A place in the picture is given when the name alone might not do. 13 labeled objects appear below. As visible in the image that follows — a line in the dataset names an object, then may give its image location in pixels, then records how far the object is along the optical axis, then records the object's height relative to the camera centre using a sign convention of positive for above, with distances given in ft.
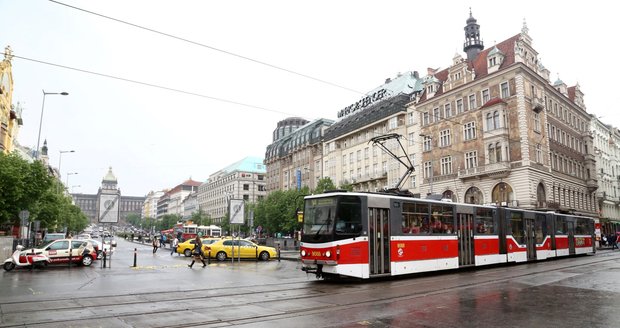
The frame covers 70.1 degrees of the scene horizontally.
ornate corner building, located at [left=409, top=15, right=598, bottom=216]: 142.92 +32.76
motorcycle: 72.13 -5.73
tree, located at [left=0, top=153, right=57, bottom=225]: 96.78 +9.18
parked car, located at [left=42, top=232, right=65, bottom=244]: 122.09 -3.00
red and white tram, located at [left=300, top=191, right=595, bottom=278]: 50.75 -1.28
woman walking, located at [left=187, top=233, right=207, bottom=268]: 76.97 -4.78
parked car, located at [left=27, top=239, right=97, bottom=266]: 77.72 -4.54
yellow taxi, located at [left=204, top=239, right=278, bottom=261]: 94.17 -5.41
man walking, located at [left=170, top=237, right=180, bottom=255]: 124.59 -5.31
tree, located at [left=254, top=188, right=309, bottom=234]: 208.23 +6.47
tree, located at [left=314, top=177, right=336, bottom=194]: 202.09 +18.59
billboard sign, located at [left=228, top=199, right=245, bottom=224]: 80.33 +2.41
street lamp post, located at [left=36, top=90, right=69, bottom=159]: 126.58 +37.58
